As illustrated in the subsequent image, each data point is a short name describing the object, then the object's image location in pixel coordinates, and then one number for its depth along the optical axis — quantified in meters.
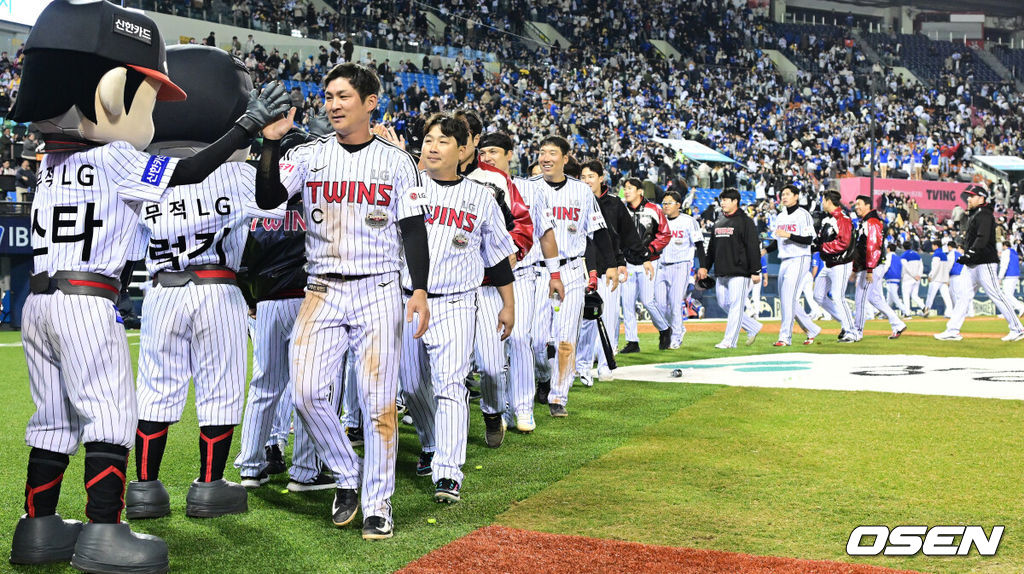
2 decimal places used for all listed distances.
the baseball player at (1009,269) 21.06
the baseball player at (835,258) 13.66
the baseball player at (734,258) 13.14
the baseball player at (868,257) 13.99
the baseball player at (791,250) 13.21
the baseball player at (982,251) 13.46
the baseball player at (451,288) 5.03
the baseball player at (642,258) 12.52
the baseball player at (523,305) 6.86
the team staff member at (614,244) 9.62
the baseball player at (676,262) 13.81
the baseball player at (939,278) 22.95
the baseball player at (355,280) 4.21
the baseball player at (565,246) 7.65
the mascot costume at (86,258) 3.52
